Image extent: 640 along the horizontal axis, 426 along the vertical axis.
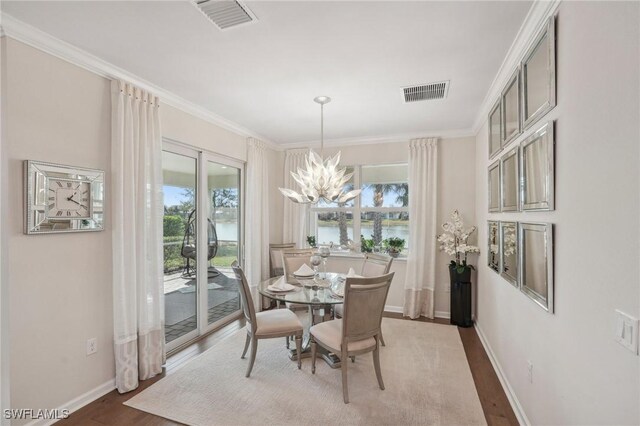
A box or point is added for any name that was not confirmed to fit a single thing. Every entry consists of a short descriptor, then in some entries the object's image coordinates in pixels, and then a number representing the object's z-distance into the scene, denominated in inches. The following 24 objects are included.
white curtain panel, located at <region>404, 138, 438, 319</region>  170.7
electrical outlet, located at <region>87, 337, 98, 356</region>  94.0
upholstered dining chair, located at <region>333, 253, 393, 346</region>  132.9
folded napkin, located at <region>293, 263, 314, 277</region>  133.4
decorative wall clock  79.1
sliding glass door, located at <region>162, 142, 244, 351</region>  132.3
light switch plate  39.8
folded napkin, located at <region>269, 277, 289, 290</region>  118.0
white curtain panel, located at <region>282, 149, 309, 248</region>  200.2
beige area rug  86.2
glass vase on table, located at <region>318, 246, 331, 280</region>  133.6
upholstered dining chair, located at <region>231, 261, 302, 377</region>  107.0
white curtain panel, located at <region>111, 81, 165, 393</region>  98.8
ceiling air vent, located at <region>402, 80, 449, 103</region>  113.5
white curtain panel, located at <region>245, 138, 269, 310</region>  172.7
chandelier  119.6
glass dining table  106.7
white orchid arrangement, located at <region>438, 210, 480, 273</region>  156.4
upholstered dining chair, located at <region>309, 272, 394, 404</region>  92.1
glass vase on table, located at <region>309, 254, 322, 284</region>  130.2
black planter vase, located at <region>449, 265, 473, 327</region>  155.3
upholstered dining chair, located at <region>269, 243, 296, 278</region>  188.7
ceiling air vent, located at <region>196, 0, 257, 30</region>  69.5
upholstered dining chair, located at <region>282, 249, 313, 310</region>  151.7
